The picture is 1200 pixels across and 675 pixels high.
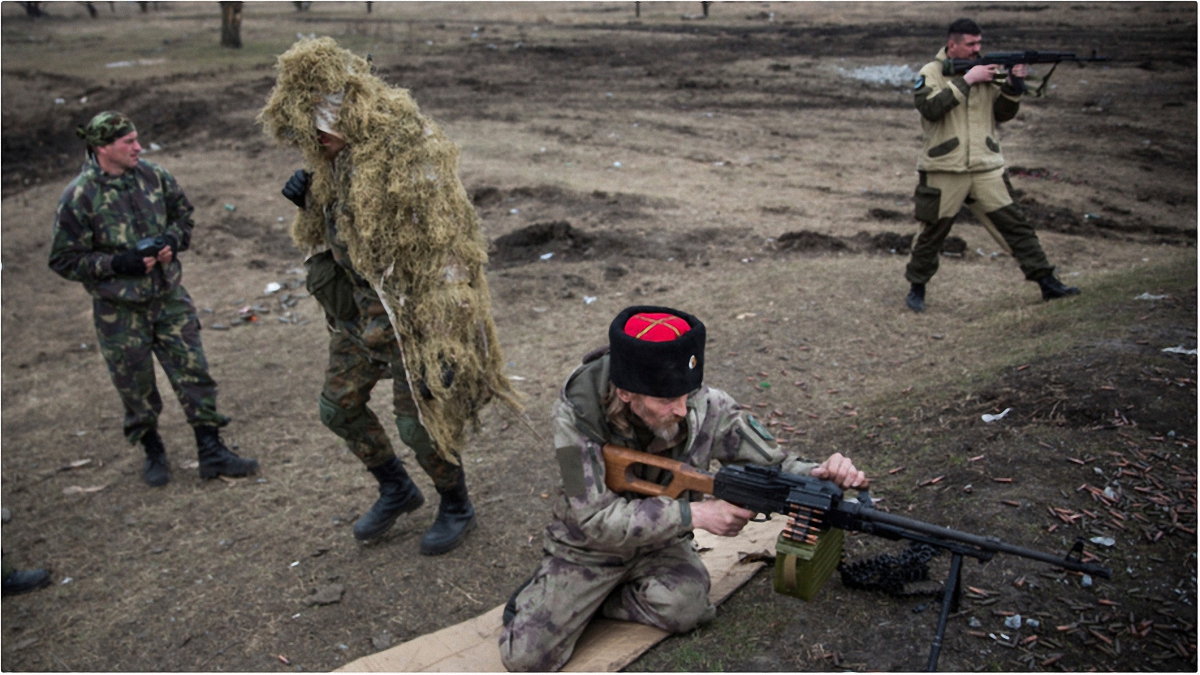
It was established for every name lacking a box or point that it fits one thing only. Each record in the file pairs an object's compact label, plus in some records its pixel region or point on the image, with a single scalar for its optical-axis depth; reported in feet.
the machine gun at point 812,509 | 9.22
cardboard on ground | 11.56
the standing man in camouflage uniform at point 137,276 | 17.22
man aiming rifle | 21.66
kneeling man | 10.09
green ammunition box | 10.02
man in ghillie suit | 13.32
